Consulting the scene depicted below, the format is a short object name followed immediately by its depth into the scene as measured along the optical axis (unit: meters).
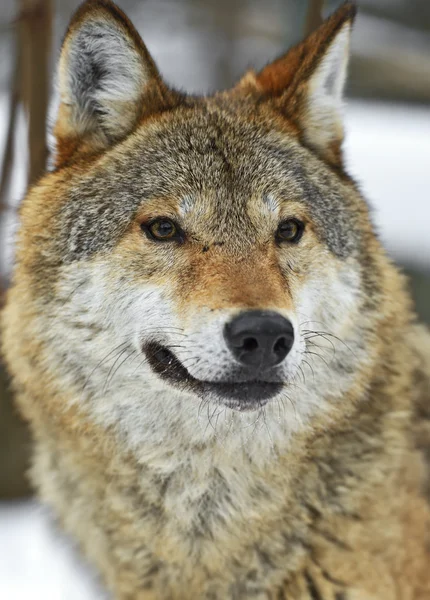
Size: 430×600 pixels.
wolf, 6.08
